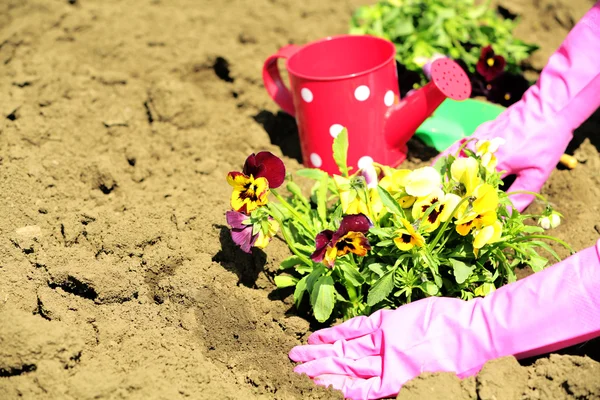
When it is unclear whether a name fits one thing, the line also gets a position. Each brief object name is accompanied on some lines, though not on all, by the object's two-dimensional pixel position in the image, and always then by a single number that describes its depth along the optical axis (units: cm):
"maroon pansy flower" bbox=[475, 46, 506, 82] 160
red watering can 145
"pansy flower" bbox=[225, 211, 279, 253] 131
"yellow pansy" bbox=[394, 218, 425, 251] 127
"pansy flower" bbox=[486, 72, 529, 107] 162
